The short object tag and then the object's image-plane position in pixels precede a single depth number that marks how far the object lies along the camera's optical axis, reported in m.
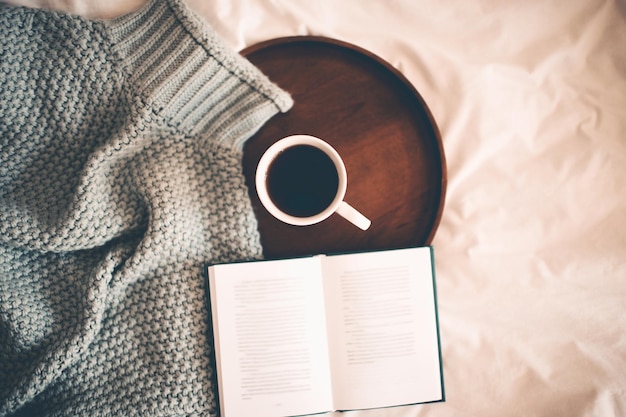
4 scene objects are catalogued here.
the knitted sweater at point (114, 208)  0.59
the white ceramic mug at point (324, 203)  0.56
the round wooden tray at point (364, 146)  0.63
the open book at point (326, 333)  0.61
